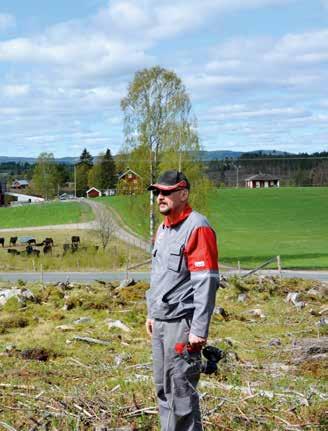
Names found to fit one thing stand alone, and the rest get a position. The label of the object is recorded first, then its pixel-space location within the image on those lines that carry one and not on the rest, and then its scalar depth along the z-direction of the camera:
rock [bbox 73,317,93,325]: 12.05
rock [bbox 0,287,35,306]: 14.31
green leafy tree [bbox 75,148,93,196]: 120.88
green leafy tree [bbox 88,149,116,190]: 109.25
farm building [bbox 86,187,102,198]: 113.19
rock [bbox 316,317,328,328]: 10.50
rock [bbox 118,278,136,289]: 16.33
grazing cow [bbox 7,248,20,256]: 35.56
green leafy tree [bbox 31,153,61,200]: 119.50
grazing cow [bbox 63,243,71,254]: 35.36
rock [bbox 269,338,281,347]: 9.54
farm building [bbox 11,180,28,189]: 151.88
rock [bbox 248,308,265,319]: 12.81
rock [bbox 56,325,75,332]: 11.41
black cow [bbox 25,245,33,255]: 35.48
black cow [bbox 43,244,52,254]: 36.20
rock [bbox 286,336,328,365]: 8.01
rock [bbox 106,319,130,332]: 11.30
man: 4.43
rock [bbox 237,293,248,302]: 14.69
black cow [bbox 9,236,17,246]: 44.64
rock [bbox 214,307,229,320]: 12.42
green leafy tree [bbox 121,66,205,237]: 33.31
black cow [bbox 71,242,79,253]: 35.29
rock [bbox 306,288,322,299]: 14.79
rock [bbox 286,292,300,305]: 14.27
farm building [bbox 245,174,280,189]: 132.62
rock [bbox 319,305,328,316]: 12.40
